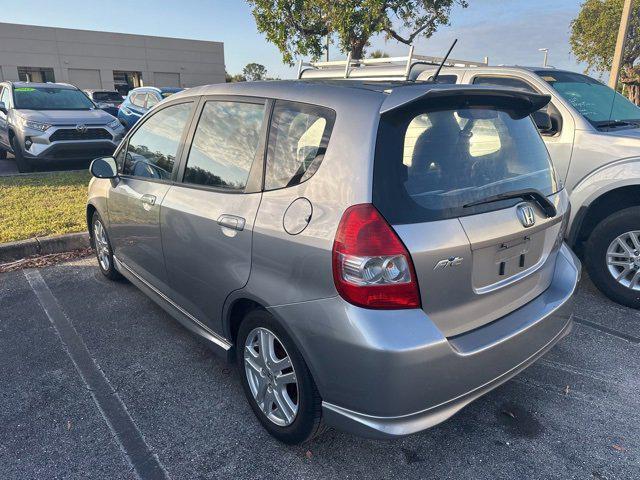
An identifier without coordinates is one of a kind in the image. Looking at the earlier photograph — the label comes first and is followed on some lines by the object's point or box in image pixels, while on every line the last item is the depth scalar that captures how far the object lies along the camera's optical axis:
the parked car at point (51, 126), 9.02
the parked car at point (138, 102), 13.63
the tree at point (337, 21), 14.12
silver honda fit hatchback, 1.90
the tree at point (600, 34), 19.25
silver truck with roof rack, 3.92
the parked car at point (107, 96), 23.74
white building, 42.19
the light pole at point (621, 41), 9.35
